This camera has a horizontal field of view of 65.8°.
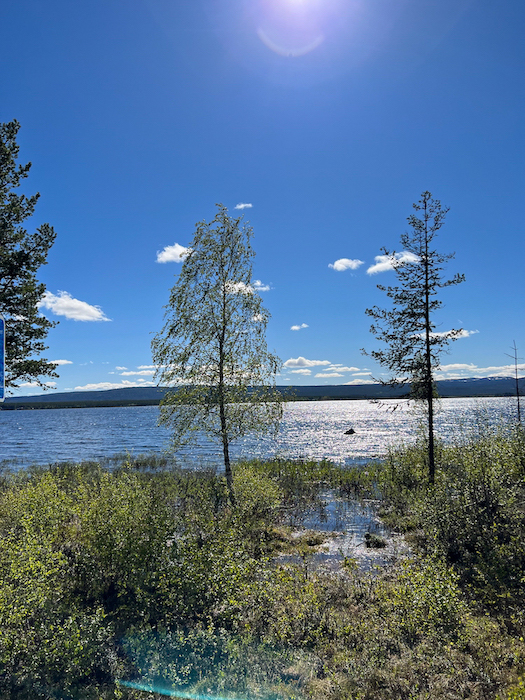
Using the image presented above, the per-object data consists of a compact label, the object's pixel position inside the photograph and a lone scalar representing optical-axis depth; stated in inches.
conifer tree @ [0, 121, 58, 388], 605.3
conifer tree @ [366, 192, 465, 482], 698.2
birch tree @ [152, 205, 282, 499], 564.1
